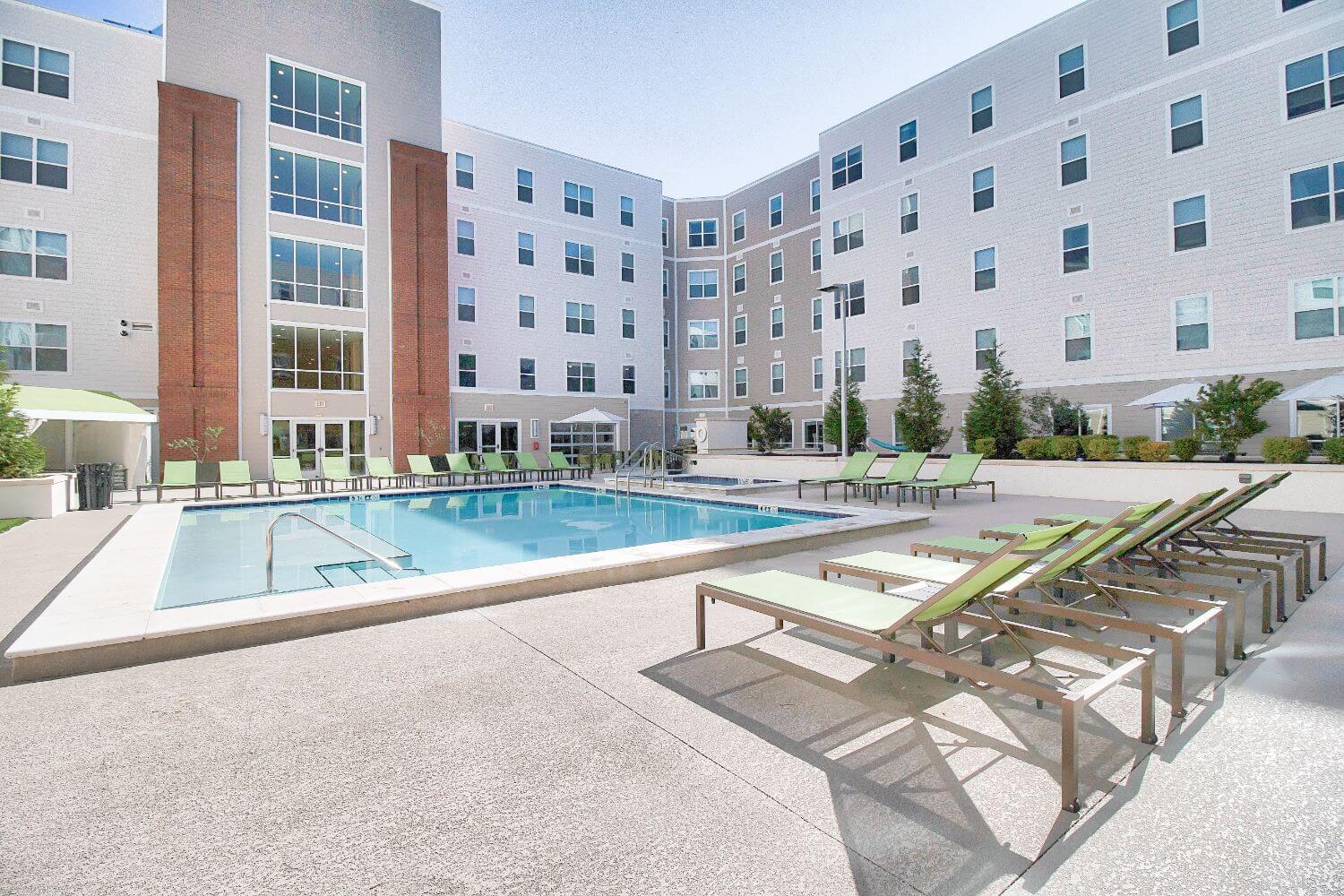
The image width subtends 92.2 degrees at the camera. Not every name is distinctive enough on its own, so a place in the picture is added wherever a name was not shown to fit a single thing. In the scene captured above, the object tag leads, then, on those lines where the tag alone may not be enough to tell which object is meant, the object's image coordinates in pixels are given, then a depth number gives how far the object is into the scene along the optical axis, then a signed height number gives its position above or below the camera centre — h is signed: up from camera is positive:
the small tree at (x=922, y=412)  20.02 +1.27
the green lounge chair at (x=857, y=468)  14.71 -0.34
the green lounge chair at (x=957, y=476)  13.04 -0.52
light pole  16.02 +1.60
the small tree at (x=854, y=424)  23.07 +1.07
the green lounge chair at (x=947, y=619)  2.58 -0.90
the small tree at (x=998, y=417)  17.97 +0.95
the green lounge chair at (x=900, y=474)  13.62 -0.48
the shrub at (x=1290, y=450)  12.09 -0.08
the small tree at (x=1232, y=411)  13.49 +0.74
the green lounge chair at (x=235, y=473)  16.41 -0.24
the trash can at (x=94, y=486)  12.49 -0.37
